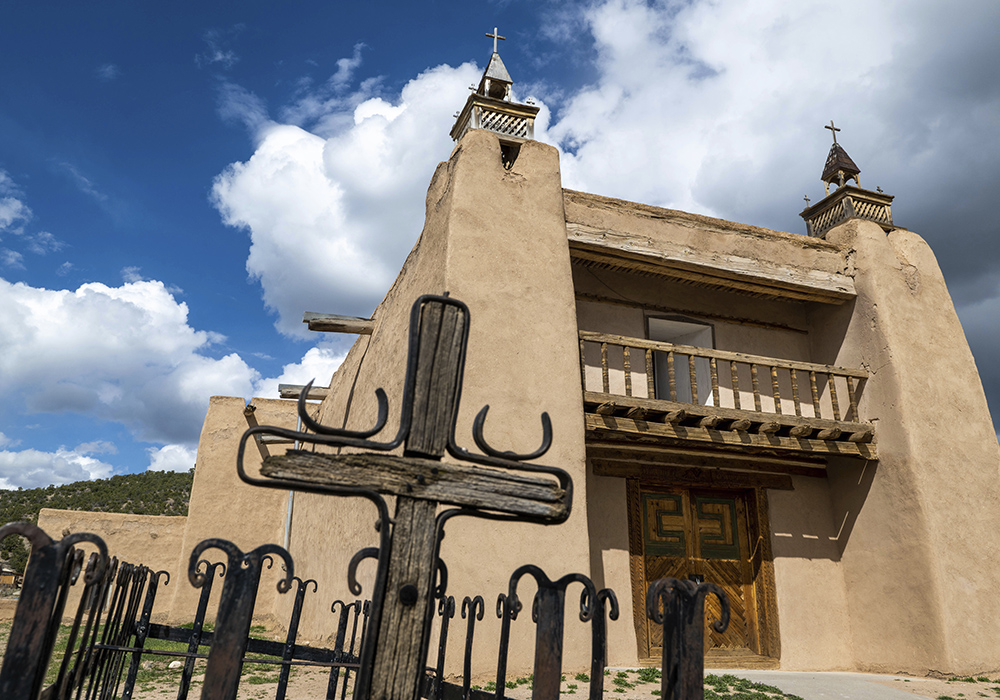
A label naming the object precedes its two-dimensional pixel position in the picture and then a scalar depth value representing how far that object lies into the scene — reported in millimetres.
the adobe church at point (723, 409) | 7160
